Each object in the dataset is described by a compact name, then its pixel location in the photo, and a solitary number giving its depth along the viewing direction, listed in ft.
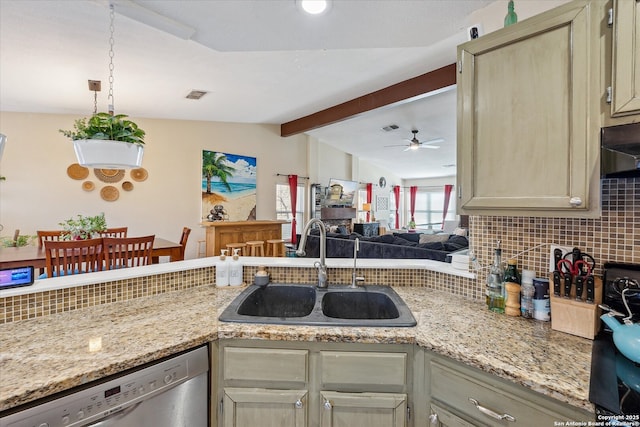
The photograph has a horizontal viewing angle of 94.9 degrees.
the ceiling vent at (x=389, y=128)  18.25
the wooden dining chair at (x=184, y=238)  11.04
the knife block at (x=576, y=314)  3.49
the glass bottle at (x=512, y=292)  4.19
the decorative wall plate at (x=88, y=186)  14.19
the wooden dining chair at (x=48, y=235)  10.30
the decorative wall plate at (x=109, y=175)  14.42
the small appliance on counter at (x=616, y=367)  2.29
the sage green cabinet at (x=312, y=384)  3.58
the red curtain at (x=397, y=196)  36.01
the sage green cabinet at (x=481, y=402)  2.68
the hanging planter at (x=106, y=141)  5.98
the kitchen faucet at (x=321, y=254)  5.11
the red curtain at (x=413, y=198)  37.42
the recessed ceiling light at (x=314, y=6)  5.06
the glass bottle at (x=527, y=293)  4.11
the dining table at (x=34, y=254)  7.63
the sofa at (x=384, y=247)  13.10
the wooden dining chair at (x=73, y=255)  7.32
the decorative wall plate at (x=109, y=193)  14.55
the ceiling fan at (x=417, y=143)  18.24
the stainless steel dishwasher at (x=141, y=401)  2.61
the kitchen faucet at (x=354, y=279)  5.40
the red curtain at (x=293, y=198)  20.76
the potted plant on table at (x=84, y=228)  9.05
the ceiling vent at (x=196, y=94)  12.12
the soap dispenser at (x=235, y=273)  5.58
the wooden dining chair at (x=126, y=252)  7.93
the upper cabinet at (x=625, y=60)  2.93
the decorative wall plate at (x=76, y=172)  13.94
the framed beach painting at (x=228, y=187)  16.94
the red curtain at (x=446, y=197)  34.42
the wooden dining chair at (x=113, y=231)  11.51
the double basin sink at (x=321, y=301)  4.91
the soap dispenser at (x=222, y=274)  5.52
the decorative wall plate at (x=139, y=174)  15.07
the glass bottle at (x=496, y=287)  4.38
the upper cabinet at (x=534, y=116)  3.21
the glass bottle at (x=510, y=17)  4.05
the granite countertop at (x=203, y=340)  2.67
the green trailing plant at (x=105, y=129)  5.98
